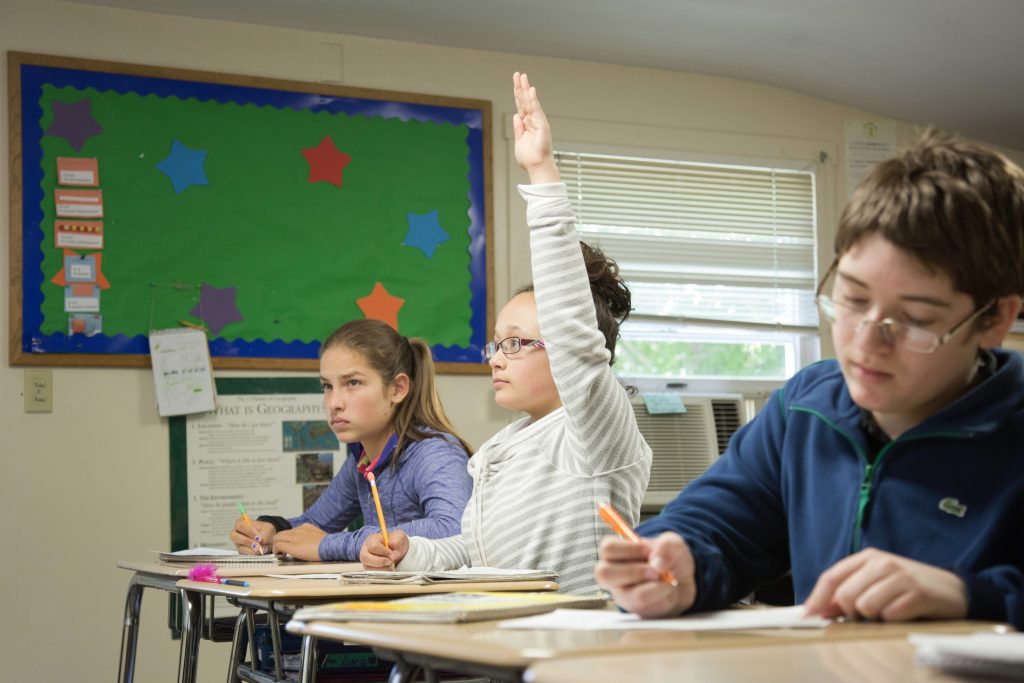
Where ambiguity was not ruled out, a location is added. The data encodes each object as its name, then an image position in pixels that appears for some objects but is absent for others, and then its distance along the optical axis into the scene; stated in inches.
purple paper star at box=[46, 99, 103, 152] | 141.7
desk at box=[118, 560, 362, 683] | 78.8
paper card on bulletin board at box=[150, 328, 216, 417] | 142.8
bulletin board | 140.6
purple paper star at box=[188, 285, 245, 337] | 146.2
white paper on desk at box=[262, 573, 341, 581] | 69.1
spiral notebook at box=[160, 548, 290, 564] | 91.6
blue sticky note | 164.2
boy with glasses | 39.7
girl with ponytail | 96.3
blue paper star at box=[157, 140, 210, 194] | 146.6
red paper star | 153.7
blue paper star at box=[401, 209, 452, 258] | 157.2
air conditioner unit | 163.5
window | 171.0
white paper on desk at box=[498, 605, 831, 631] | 36.3
